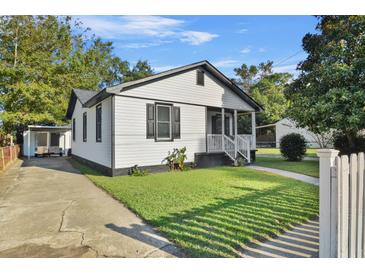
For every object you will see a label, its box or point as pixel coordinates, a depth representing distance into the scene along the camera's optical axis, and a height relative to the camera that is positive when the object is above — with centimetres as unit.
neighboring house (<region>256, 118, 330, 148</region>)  2719 +46
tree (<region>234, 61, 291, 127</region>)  3397 +873
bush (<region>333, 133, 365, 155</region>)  1145 -35
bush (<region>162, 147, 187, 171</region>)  1047 -97
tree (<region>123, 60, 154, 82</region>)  3600 +1032
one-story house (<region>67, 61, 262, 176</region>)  924 +78
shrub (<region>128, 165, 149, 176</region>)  916 -134
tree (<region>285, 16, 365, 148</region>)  908 +220
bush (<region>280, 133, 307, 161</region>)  1377 -57
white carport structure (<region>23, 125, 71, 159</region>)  1975 -11
